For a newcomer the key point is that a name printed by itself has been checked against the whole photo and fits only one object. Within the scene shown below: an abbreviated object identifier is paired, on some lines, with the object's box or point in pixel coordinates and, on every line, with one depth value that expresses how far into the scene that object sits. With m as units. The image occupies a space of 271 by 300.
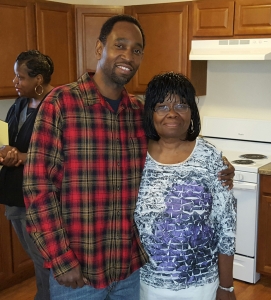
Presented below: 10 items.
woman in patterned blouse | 1.33
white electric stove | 2.83
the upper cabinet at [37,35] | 2.67
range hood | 2.74
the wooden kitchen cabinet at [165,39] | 3.05
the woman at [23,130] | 1.93
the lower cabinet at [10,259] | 2.75
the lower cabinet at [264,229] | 2.80
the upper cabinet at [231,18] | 2.72
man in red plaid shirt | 1.26
